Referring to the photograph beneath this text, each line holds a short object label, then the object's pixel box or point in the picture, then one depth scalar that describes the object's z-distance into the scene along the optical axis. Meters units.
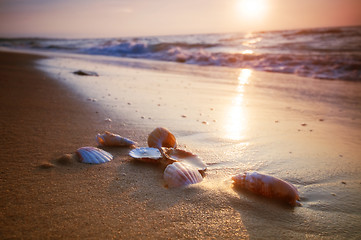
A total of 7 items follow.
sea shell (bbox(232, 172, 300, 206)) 0.29
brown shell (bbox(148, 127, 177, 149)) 0.41
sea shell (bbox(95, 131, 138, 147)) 0.42
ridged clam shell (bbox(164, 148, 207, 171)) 0.36
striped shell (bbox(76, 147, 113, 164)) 0.36
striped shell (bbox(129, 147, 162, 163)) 0.37
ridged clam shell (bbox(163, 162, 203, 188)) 0.32
